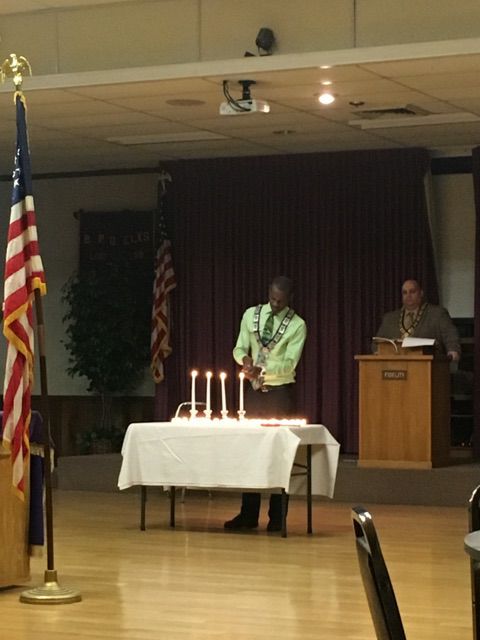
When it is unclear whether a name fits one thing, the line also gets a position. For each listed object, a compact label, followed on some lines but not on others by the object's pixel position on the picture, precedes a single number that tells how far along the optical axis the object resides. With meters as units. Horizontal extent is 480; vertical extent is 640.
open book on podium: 11.27
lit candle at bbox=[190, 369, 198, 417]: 9.23
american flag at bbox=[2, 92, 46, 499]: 6.89
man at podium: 11.75
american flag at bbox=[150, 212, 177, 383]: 13.91
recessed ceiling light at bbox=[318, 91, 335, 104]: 10.09
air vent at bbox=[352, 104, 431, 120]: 10.84
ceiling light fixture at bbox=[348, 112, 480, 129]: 11.27
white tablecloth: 8.84
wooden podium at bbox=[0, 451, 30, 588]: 7.09
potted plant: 14.11
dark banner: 14.46
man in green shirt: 9.66
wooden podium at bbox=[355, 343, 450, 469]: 11.29
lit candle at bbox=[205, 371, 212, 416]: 9.03
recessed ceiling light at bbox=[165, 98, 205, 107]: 10.26
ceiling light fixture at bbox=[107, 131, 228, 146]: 12.33
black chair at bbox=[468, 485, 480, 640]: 3.32
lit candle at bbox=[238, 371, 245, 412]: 9.12
